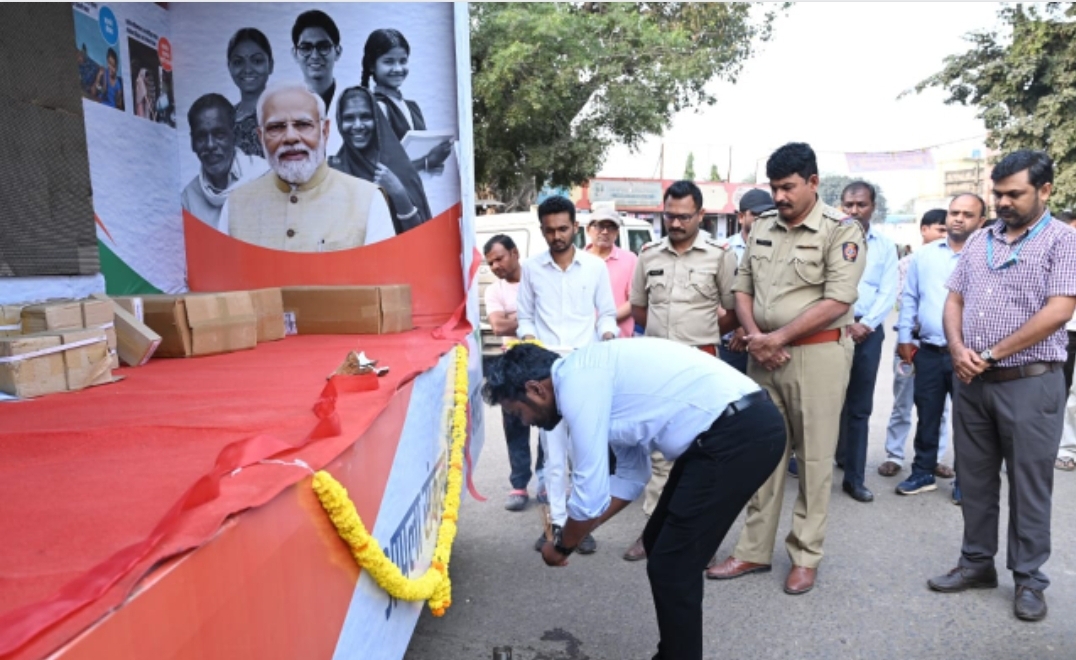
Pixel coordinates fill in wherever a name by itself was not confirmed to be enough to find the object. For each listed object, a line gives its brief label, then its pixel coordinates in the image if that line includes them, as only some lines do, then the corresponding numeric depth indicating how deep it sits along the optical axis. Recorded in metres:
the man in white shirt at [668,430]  1.93
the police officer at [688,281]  3.34
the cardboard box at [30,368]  2.04
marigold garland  1.32
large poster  3.44
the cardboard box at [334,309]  3.22
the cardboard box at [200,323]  2.72
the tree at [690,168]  35.25
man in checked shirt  2.60
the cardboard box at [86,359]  2.20
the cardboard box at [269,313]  3.10
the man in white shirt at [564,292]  3.45
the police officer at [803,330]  2.85
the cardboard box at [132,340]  2.61
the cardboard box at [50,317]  2.25
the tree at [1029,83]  14.27
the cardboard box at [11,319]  2.30
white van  8.19
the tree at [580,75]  11.52
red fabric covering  0.85
